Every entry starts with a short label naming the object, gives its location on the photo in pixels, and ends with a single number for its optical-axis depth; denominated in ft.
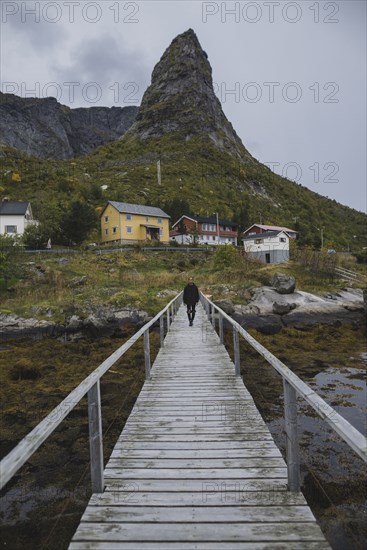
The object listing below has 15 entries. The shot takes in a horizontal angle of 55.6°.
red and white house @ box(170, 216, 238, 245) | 198.49
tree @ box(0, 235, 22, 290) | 90.35
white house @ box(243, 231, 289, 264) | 151.12
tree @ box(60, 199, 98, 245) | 136.77
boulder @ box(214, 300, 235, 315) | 76.23
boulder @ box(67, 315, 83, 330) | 70.66
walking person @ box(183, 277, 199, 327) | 46.16
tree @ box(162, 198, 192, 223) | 211.82
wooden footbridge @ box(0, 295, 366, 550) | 8.56
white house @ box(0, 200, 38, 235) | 150.41
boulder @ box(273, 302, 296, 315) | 77.46
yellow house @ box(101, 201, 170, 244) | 163.02
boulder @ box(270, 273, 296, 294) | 83.82
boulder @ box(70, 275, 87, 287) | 93.02
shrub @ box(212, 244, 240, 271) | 113.91
